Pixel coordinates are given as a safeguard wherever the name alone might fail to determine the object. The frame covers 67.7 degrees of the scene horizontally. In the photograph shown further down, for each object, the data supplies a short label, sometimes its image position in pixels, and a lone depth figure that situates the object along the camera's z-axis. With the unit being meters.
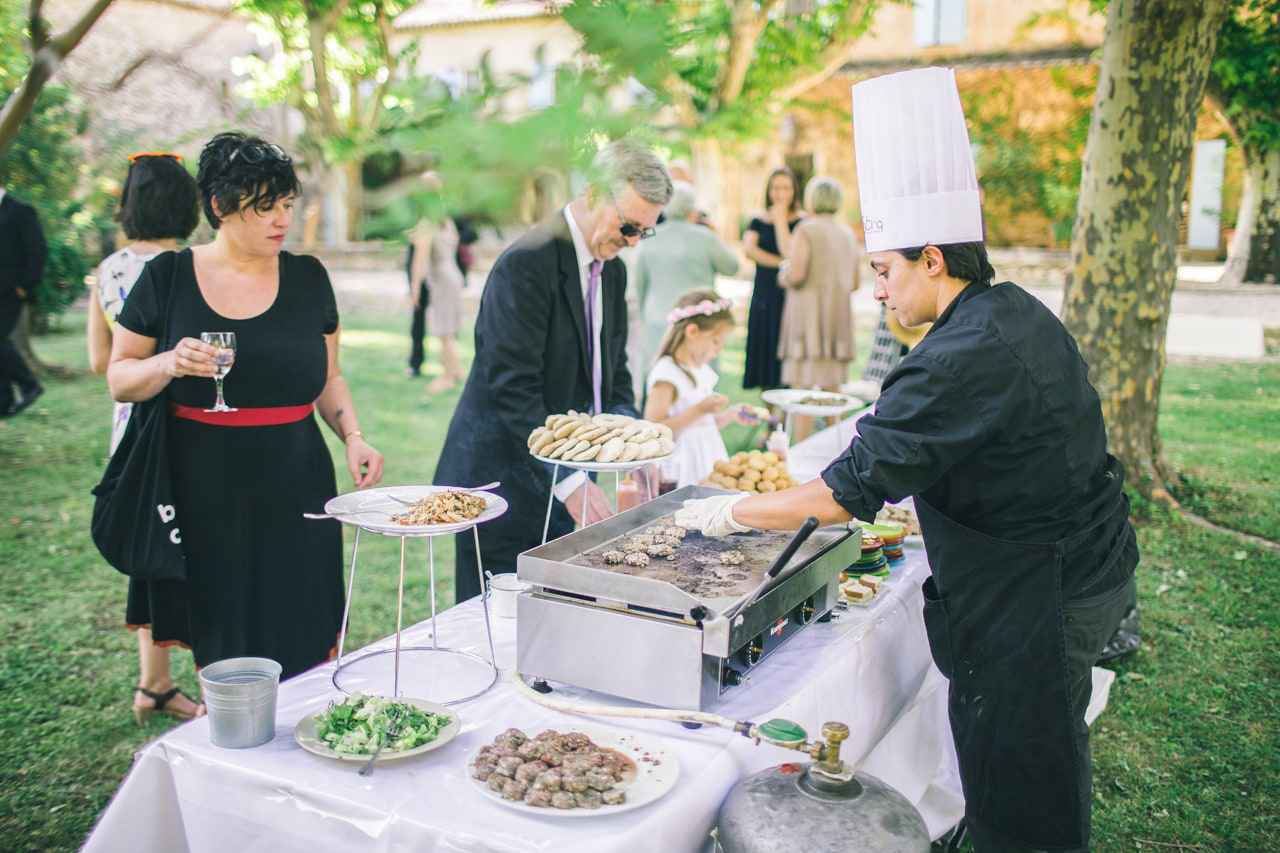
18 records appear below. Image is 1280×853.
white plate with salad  1.66
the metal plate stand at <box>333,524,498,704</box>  1.99
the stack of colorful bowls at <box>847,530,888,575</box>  2.67
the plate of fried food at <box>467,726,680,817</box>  1.52
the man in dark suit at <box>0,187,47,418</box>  6.12
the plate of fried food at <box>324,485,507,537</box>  1.82
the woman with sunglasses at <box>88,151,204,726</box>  3.10
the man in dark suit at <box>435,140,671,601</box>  2.77
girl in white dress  3.98
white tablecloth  1.52
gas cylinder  1.48
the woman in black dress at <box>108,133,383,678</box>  2.50
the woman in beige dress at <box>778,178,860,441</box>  6.71
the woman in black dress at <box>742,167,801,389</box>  7.33
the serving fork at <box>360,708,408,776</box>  1.62
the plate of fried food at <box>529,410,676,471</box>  2.31
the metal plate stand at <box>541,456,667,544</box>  2.30
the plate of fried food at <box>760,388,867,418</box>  3.80
